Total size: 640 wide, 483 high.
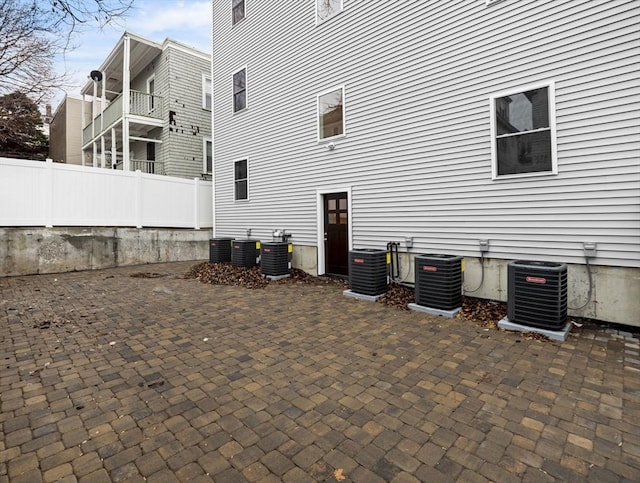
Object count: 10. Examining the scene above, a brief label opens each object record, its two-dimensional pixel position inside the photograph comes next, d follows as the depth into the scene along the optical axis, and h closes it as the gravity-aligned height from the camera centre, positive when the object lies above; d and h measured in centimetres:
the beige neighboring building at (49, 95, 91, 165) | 2278 +740
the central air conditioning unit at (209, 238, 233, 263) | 1104 -53
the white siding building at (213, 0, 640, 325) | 476 +183
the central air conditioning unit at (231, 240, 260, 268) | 1006 -59
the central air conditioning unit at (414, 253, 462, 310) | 551 -86
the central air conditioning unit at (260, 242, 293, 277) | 879 -68
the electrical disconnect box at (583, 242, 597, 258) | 486 -29
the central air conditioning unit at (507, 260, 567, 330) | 445 -90
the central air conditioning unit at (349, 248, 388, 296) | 663 -80
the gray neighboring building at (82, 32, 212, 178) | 1403 +555
